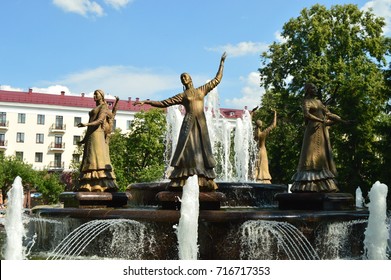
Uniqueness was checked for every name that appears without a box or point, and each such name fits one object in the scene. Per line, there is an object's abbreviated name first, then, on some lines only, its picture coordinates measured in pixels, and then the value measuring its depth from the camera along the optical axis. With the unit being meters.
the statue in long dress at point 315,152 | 12.21
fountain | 9.60
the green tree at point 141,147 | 43.94
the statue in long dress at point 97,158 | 12.76
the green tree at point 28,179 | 49.22
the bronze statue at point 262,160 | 21.09
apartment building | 65.69
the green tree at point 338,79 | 30.41
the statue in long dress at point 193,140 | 10.89
